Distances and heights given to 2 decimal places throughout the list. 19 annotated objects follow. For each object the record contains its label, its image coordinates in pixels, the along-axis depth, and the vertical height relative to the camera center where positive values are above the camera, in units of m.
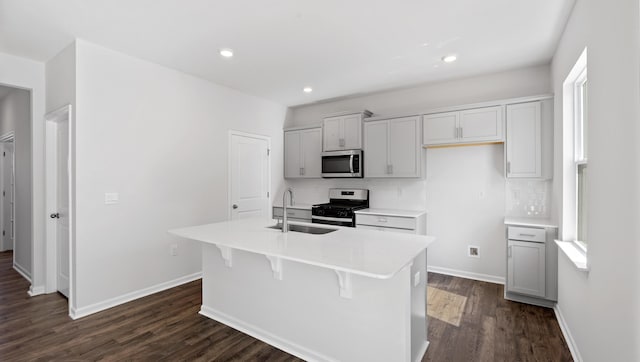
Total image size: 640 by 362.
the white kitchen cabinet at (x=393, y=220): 3.91 -0.55
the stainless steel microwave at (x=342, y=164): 4.52 +0.24
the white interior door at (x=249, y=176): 4.55 +0.05
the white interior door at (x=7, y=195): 5.21 -0.28
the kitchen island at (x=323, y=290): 1.87 -0.82
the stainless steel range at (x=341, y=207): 4.38 -0.42
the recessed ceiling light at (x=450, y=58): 3.28 +1.33
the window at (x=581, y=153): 2.46 +0.23
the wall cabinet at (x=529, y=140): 3.27 +0.43
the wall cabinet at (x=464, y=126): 3.55 +0.65
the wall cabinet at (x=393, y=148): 4.11 +0.45
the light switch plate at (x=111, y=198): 3.14 -0.20
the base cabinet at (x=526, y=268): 3.08 -0.92
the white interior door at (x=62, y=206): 3.38 -0.31
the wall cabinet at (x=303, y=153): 5.08 +0.46
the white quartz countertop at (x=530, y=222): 3.06 -0.45
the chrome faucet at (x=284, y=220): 2.54 -0.34
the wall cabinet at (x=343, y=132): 4.57 +0.74
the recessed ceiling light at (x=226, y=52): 3.17 +1.35
